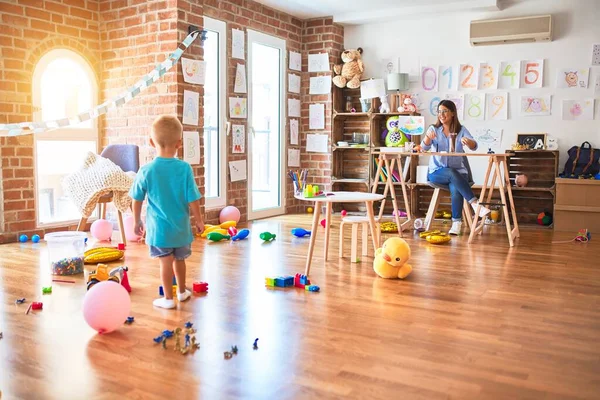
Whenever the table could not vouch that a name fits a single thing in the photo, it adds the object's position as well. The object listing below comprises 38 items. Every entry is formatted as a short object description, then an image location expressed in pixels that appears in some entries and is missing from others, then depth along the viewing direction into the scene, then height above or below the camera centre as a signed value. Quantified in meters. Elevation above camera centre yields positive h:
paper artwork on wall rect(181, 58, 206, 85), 5.38 +0.65
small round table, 3.83 -0.38
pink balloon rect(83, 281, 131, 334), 2.59 -0.69
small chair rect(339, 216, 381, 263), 4.23 -0.62
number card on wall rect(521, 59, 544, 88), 6.45 +0.77
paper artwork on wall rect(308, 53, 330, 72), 7.32 +0.98
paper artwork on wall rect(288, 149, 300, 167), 7.38 -0.16
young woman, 5.47 -0.13
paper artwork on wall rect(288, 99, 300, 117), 7.30 +0.44
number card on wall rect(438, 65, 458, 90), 6.84 +0.76
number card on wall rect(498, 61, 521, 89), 6.55 +0.76
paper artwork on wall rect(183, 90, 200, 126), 5.41 +0.33
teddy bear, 7.20 +0.87
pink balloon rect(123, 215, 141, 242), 4.95 -0.68
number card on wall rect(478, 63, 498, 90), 6.66 +0.76
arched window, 5.21 +0.13
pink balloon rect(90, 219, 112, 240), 4.98 -0.69
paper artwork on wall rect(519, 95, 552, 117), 6.43 +0.43
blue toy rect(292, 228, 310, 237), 5.38 -0.75
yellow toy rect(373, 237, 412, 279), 3.67 -0.68
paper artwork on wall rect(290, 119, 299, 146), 7.35 +0.16
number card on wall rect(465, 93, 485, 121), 6.72 +0.44
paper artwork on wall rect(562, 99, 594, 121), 6.26 +0.38
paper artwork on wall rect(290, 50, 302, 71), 7.27 +0.99
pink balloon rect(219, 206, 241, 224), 6.02 -0.68
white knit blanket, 4.67 -0.31
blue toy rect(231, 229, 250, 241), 5.16 -0.76
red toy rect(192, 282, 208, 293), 3.33 -0.77
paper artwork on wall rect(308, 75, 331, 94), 7.33 +0.72
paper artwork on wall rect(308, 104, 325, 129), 7.39 +0.35
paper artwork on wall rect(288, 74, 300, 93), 7.26 +0.73
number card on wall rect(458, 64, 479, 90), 6.74 +0.76
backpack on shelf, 6.05 -0.15
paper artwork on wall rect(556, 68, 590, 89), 6.27 +0.71
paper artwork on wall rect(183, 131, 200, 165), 5.44 -0.03
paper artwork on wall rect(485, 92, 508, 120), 6.62 +0.43
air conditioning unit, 6.24 +1.19
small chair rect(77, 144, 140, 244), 5.15 -0.10
